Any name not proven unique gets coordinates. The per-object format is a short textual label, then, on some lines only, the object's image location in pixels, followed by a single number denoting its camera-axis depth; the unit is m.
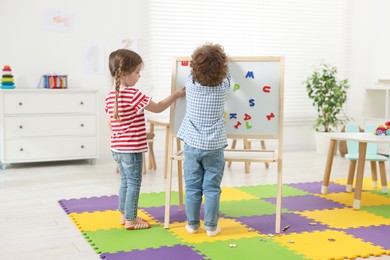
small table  3.86
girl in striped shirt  3.18
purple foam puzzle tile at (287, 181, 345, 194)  4.52
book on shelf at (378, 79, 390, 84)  6.73
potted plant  6.68
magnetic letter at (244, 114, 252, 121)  3.37
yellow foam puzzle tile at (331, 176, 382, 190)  4.62
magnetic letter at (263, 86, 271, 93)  3.35
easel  3.31
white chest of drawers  5.52
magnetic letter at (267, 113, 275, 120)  3.36
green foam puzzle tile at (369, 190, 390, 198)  4.34
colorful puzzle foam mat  2.90
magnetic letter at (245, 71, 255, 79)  3.35
